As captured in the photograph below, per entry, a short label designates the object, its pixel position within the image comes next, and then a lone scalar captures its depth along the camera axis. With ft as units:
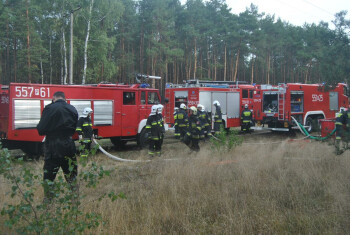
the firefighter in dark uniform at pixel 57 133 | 14.32
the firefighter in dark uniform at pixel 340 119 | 28.32
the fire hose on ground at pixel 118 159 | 29.01
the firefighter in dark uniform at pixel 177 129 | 34.95
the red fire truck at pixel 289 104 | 47.01
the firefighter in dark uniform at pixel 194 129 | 31.30
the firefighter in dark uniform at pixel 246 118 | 49.90
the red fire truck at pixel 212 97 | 46.83
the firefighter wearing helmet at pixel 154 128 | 28.96
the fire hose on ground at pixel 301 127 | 44.99
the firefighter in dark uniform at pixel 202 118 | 33.09
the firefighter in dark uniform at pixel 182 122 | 32.98
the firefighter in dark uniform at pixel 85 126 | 28.63
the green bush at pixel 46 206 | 8.28
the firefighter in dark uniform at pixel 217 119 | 39.29
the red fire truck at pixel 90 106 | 27.27
